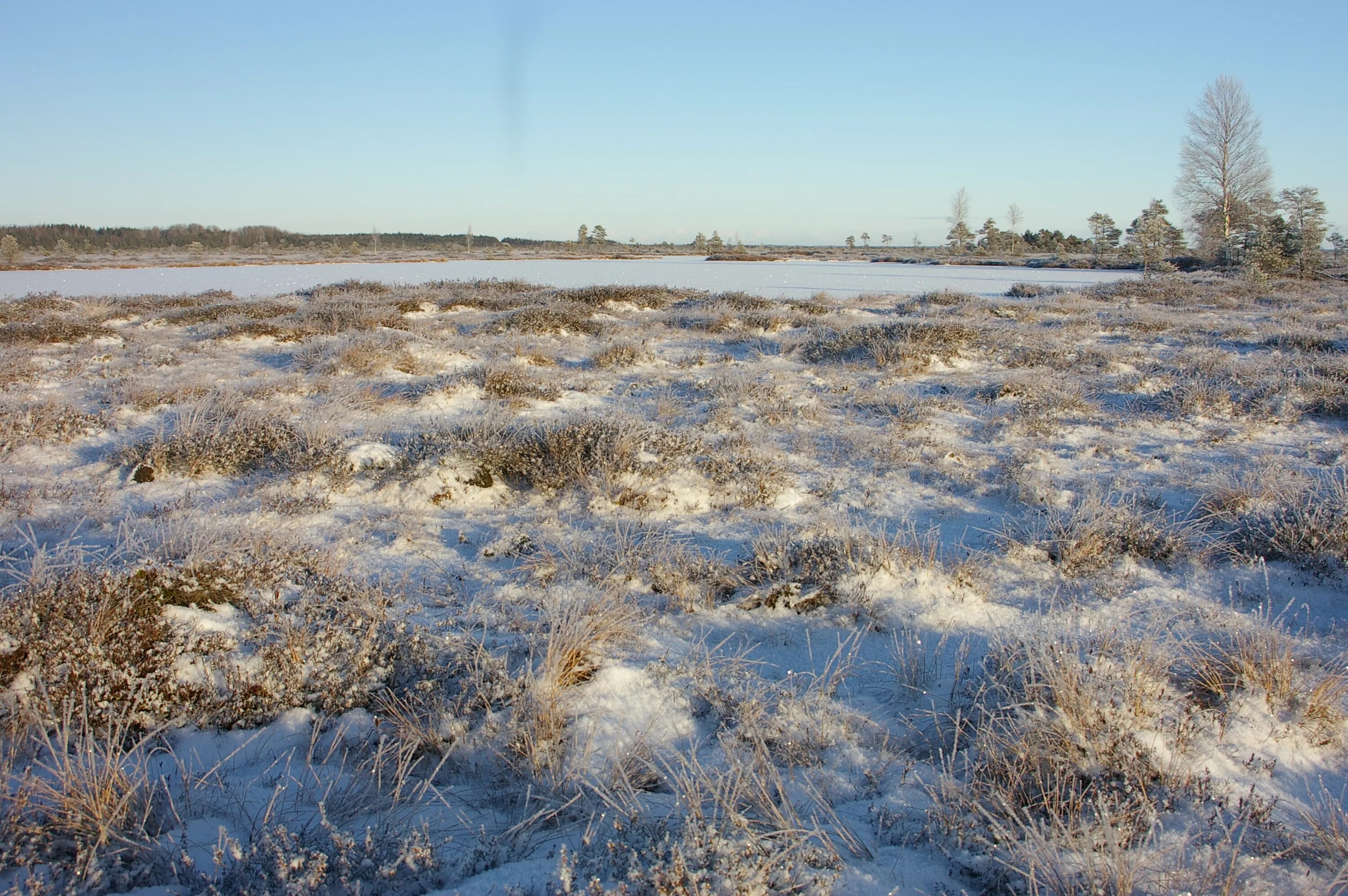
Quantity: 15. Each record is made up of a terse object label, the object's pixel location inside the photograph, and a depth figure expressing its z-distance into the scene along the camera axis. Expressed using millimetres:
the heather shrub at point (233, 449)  5879
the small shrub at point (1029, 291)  23062
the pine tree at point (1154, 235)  41844
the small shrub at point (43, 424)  6562
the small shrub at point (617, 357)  10750
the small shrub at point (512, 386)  8695
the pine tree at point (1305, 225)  30219
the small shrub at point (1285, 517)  4406
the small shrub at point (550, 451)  5730
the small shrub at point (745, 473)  5680
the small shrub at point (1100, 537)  4453
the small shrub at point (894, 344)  10727
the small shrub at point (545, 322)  13617
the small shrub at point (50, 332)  12000
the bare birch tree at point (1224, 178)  36875
